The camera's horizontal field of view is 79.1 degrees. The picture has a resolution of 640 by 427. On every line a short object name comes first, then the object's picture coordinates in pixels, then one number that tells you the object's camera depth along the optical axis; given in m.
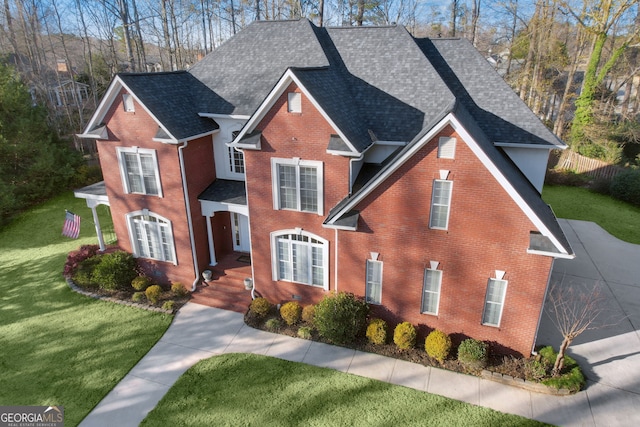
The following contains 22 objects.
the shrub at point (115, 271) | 17.58
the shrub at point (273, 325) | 15.14
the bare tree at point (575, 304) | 14.73
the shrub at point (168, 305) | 16.55
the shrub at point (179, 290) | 17.42
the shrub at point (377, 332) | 13.80
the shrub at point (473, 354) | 12.66
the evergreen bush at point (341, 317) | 13.91
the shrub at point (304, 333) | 14.62
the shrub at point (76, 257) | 19.36
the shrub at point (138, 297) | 17.14
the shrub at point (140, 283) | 17.67
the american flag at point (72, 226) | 18.56
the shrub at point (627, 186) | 27.47
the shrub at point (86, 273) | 18.16
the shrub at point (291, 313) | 15.17
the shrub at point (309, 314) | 15.18
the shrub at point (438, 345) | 13.05
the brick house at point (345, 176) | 12.16
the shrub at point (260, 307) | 15.73
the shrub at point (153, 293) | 16.94
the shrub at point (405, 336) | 13.57
